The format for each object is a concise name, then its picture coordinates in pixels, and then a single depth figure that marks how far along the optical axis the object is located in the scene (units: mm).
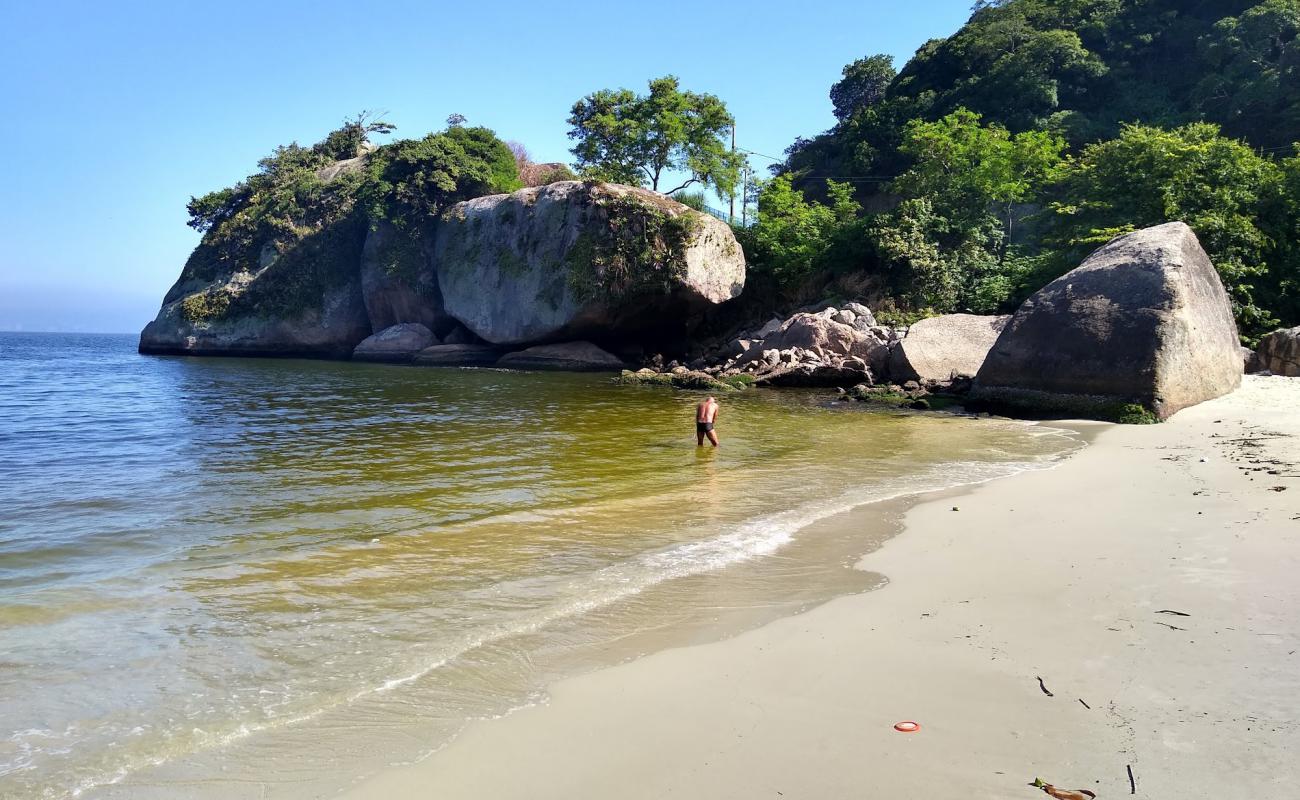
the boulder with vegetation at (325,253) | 39219
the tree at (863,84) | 57781
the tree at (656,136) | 36469
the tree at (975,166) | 30703
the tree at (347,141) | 47031
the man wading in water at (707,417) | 12680
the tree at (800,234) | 32562
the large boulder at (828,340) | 23406
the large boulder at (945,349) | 20812
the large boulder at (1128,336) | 14461
